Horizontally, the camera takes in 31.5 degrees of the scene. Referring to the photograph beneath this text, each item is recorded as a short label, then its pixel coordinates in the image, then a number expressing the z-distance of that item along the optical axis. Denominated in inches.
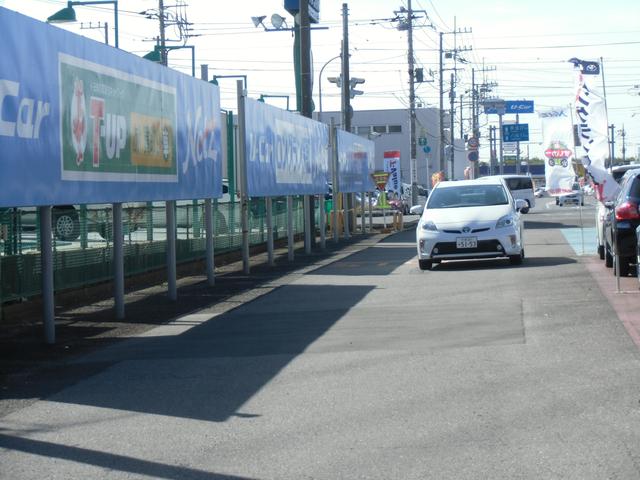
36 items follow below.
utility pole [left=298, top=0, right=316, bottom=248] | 1231.5
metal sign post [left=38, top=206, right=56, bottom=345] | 465.7
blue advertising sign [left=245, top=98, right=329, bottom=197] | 847.7
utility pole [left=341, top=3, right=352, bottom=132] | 1759.8
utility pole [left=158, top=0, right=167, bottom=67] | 1798.7
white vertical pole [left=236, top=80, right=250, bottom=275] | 810.2
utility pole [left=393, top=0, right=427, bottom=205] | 2060.8
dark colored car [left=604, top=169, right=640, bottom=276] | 617.0
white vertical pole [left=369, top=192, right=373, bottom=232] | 1605.6
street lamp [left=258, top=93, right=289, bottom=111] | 1406.4
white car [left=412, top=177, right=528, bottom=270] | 768.9
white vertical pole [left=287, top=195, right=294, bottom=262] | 1001.5
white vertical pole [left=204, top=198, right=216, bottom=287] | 733.3
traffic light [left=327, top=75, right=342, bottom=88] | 2078.0
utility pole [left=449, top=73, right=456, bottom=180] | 3233.3
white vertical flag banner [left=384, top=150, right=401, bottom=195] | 1877.5
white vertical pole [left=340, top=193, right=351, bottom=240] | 1381.6
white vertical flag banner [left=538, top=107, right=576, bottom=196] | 979.3
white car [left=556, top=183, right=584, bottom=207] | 2650.1
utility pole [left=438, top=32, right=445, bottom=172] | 2642.7
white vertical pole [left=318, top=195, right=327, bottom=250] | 1185.4
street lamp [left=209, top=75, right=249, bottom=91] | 1180.0
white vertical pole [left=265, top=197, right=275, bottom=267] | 903.1
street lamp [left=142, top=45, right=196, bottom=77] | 954.1
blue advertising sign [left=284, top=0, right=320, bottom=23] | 1304.1
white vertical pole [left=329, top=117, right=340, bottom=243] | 1278.3
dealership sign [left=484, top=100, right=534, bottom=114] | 3956.7
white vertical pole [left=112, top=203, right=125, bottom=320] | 550.6
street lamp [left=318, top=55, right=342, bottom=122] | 2213.3
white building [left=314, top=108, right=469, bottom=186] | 4313.5
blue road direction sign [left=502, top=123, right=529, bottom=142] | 4057.6
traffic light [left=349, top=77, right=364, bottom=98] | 1998.0
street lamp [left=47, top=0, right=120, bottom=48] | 820.0
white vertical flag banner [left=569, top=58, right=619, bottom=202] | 773.1
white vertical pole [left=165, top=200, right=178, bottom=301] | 637.3
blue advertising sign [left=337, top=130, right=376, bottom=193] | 1339.8
